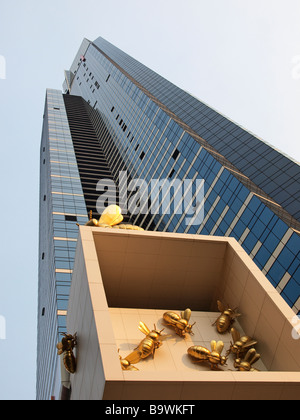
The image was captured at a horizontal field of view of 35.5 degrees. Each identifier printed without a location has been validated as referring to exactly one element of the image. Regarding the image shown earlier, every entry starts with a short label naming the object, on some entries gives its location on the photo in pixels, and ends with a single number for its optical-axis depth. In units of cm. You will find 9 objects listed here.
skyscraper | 5138
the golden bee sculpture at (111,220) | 2502
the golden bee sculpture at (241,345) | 1994
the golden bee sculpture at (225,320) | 2180
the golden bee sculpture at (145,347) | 1795
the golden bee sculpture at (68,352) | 2120
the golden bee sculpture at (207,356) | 1895
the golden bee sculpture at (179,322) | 2098
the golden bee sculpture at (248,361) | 1900
